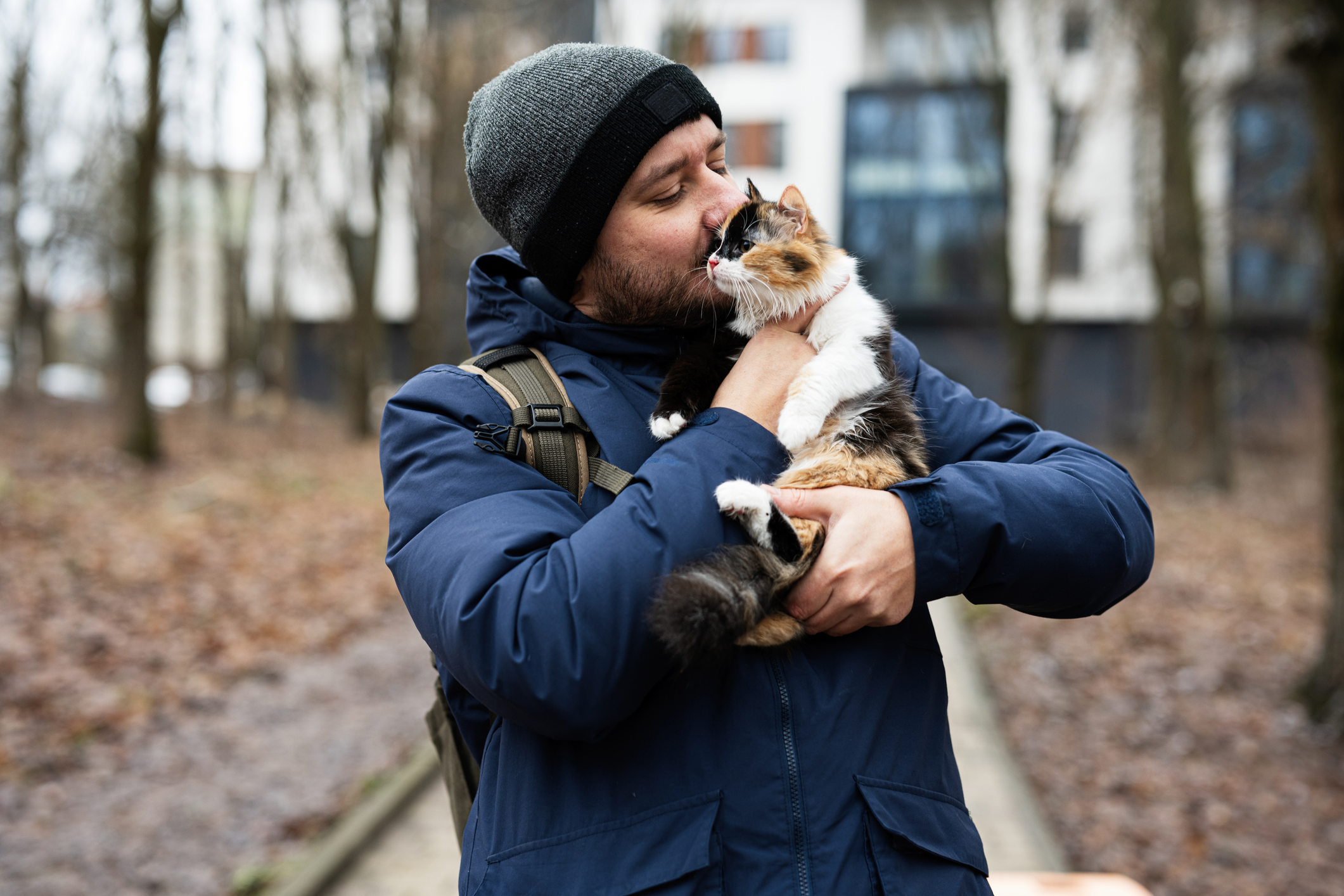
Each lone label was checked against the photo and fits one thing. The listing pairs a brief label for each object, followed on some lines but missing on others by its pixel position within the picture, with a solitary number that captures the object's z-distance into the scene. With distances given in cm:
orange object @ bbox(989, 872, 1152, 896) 292
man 148
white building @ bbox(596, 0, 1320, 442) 1905
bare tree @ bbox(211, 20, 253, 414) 2391
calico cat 151
